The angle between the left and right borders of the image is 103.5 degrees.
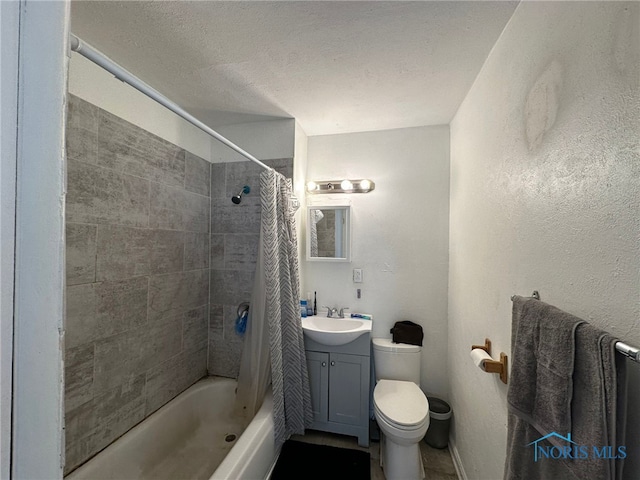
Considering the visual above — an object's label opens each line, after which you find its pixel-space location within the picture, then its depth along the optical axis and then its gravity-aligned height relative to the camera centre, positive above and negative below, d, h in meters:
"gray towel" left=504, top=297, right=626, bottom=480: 0.55 -0.41
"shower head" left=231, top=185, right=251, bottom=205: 1.94 +0.36
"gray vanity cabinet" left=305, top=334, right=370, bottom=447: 1.79 -1.04
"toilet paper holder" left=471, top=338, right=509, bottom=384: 1.04 -0.51
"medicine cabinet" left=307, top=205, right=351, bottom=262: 2.14 +0.08
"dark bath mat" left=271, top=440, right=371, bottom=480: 1.52 -1.40
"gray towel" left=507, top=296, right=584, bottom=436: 0.64 -0.34
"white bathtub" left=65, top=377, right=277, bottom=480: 1.23 -1.19
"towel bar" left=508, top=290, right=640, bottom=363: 0.50 -0.21
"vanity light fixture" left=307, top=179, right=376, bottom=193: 2.10 +0.48
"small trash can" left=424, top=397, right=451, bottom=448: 1.77 -1.31
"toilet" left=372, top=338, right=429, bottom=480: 1.43 -1.00
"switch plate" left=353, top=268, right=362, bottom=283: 2.12 -0.27
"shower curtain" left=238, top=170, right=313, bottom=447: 1.57 -0.60
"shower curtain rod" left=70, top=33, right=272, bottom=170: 0.61 +0.50
